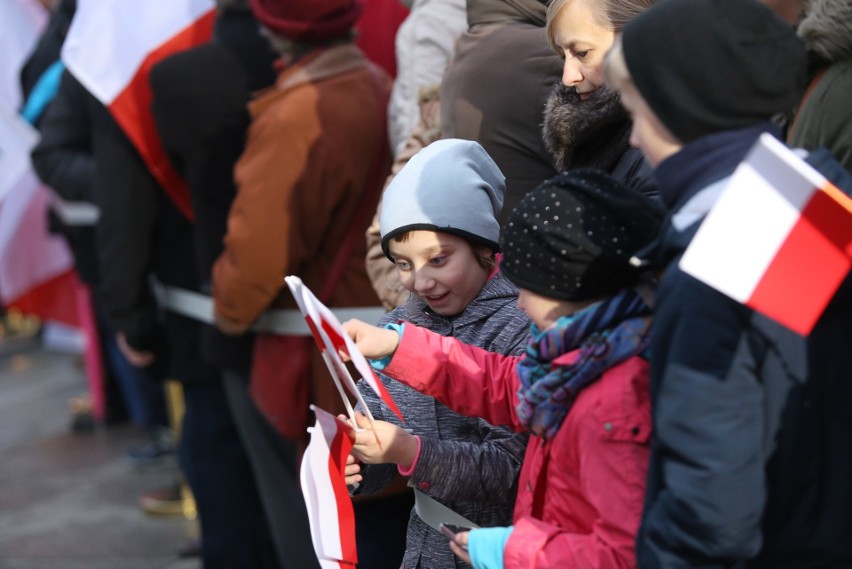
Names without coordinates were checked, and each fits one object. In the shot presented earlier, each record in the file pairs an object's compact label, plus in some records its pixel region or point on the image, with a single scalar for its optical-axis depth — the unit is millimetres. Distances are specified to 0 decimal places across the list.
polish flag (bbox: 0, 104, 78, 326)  12031
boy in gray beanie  4141
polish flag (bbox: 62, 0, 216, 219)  8094
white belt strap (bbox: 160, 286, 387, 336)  6812
